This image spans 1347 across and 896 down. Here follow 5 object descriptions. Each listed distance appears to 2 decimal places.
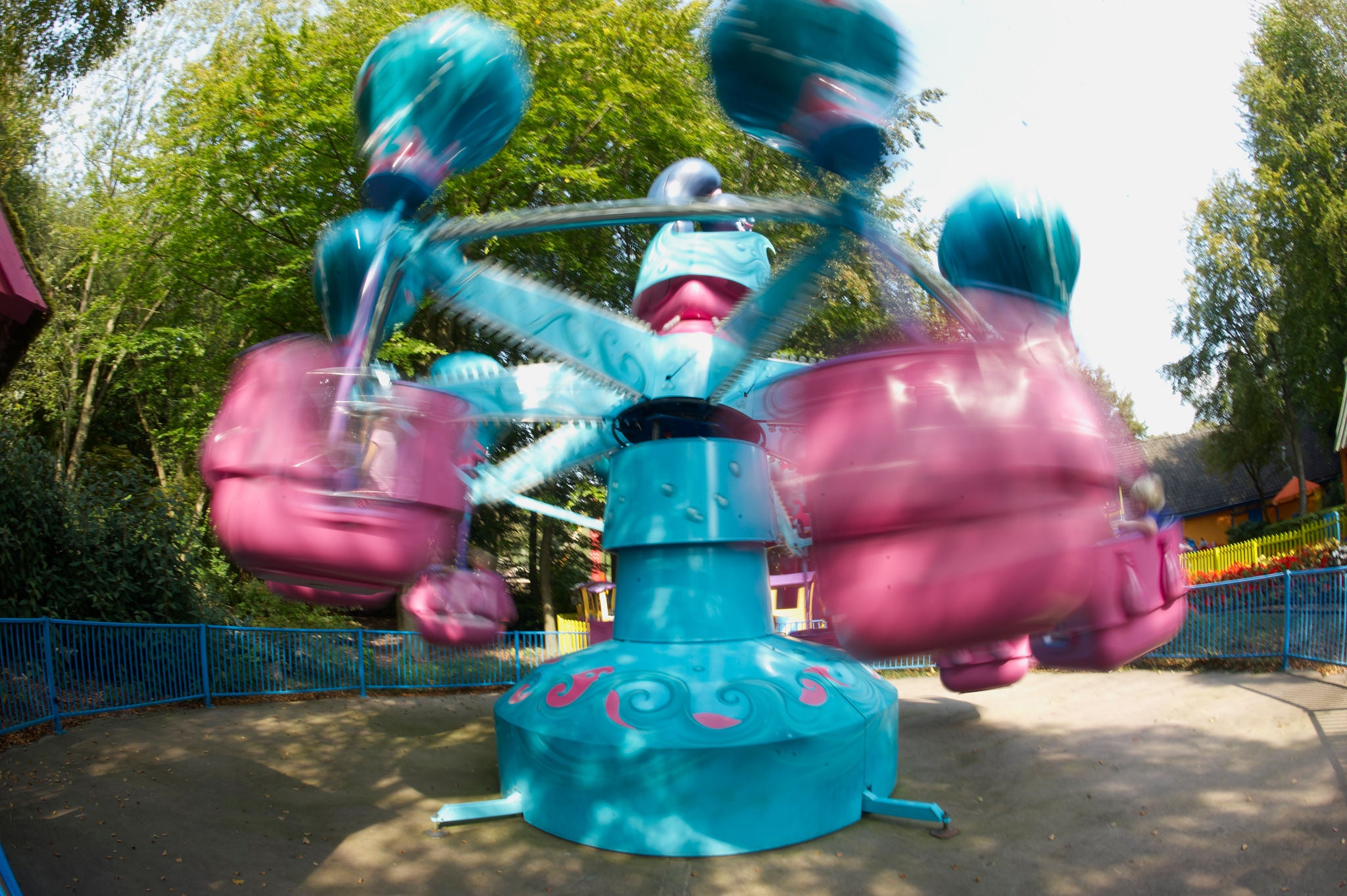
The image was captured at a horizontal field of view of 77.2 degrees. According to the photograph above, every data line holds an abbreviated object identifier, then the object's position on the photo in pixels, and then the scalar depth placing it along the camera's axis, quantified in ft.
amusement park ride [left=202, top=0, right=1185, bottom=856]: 5.18
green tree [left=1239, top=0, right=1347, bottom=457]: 65.62
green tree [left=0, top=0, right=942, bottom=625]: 40.14
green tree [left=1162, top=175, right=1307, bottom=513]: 72.54
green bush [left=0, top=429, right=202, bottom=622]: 29.86
